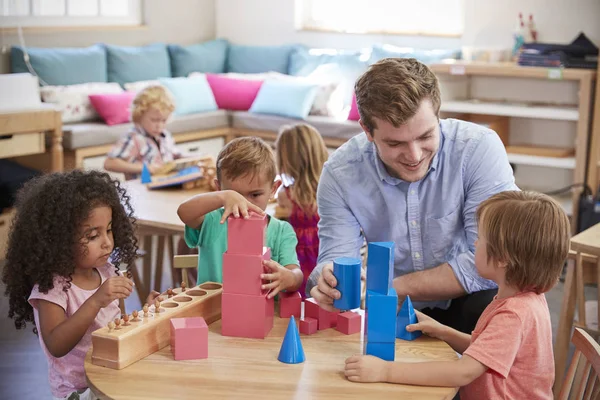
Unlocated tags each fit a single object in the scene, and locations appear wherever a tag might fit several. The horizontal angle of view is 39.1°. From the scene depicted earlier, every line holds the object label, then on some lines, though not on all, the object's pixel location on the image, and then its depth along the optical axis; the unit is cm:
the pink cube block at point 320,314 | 192
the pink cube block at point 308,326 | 189
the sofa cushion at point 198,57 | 690
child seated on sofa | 420
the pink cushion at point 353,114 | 602
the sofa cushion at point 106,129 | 546
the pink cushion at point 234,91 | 668
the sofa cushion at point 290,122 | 596
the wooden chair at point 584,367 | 167
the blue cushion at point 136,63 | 635
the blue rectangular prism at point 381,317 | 168
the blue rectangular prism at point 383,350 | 170
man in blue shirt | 213
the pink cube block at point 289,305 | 198
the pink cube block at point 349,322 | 190
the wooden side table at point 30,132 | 468
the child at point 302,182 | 309
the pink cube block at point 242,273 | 179
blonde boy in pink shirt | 164
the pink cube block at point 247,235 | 178
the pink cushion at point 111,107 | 581
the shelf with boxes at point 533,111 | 508
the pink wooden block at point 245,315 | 182
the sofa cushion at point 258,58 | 700
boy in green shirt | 232
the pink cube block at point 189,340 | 171
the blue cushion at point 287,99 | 632
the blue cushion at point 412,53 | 605
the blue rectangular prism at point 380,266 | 167
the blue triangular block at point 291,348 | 171
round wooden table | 158
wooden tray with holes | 167
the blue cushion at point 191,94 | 638
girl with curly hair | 193
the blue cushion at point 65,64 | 578
